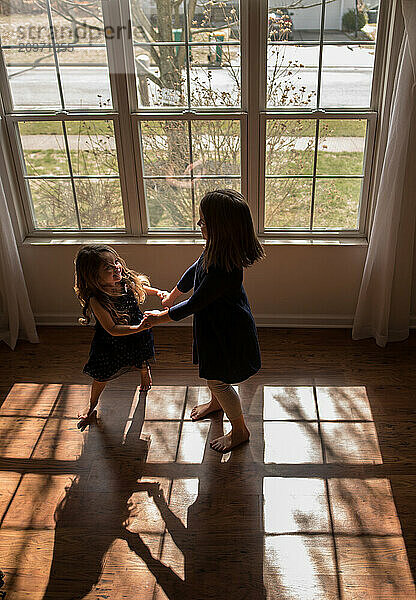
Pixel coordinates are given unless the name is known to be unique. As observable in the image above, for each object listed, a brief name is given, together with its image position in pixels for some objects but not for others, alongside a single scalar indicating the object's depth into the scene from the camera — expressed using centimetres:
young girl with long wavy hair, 236
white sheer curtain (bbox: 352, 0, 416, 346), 264
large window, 279
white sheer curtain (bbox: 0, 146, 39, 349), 310
